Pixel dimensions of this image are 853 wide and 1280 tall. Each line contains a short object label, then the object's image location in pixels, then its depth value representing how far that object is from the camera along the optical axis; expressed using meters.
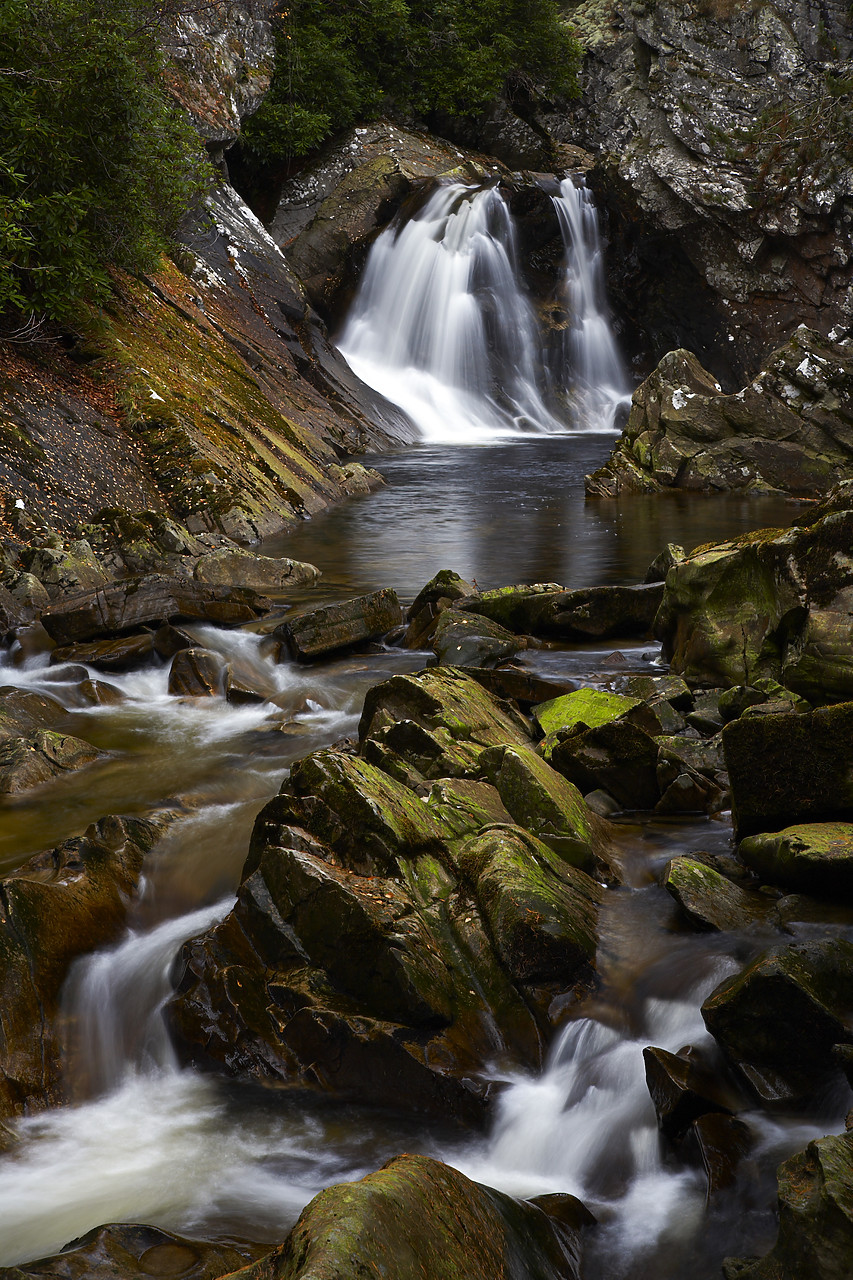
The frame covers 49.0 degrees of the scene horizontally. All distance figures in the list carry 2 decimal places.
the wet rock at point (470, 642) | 8.34
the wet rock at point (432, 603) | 9.41
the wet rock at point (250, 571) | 11.32
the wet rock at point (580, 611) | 9.26
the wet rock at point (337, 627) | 8.91
